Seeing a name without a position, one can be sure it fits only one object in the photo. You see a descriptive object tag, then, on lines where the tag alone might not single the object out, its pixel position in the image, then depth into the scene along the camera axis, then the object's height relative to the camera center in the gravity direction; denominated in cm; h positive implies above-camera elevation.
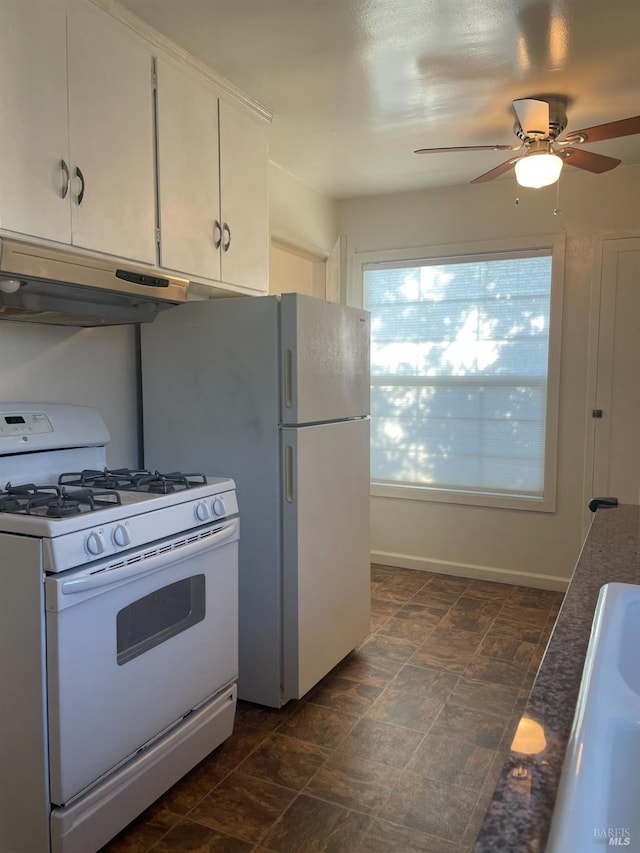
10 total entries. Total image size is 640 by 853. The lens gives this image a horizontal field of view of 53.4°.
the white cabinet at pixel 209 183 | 218 +77
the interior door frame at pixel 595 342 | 358 +26
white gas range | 151 -66
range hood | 170 +29
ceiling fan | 236 +96
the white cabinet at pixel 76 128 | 164 +73
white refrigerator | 236 -21
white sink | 58 -39
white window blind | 383 +6
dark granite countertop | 57 -39
